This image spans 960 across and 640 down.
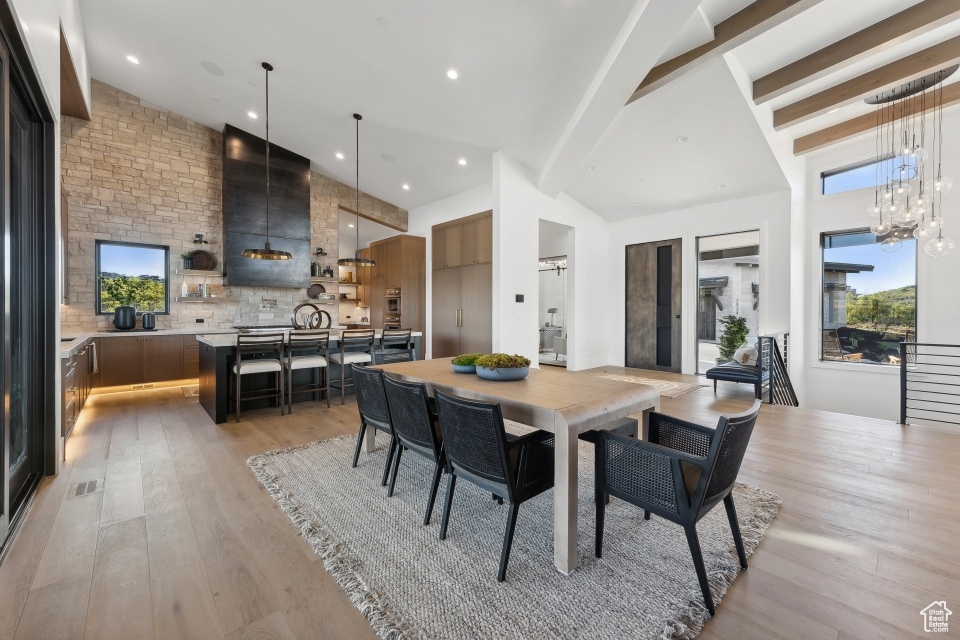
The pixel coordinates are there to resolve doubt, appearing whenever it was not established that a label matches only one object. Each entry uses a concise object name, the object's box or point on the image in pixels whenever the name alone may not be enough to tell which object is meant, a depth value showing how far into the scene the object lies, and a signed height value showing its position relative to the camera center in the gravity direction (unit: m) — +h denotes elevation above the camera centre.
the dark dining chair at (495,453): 1.65 -0.60
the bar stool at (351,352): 4.59 -0.43
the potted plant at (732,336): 6.62 -0.30
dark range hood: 6.38 +1.79
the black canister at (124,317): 5.59 -0.02
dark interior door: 7.25 +0.24
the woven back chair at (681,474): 1.48 -0.64
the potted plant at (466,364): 2.59 -0.31
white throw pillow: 5.52 -0.54
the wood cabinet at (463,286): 6.41 +0.53
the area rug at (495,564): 1.44 -1.09
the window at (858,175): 5.72 +2.19
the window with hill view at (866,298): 5.78 +0.30
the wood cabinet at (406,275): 7.80 +0.83
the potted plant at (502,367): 2.36 -0.30
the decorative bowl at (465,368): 2.59 -0.33
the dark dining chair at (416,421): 2.04 -0.57
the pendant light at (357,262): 5.35 +0.74
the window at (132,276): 5.75 +0.59
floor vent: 2.45 -1.09
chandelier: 4.53 +2.13
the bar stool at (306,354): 4.29 -0.45
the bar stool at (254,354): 3.98 -0.43
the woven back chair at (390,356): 3.65 -0.37
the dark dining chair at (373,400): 2.44 -0.54
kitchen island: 4.00 -0.67
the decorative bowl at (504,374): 2.36 -0.34
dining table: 1.70 -0.42
